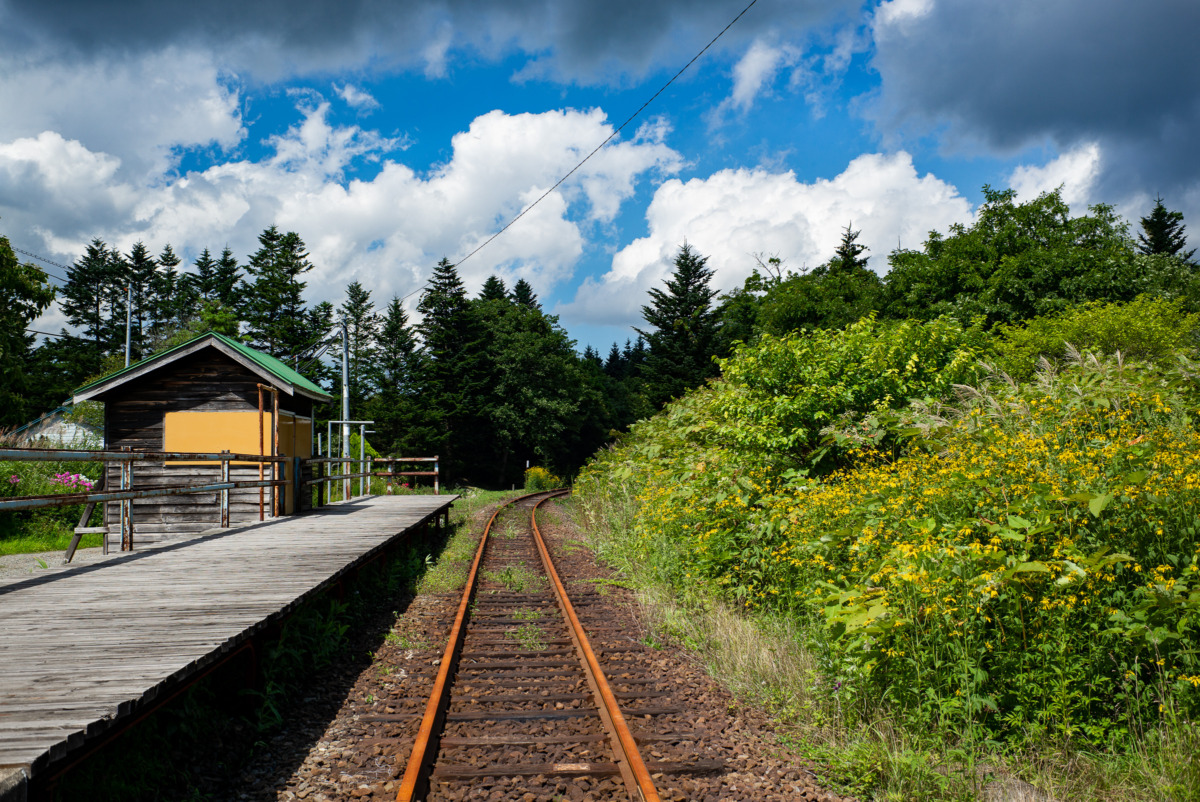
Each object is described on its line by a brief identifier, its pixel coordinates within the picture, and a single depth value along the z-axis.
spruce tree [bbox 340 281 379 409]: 50.97
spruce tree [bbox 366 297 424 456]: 37.59
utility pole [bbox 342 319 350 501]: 18.57
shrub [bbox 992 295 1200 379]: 21.89
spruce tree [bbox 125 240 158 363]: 56.84
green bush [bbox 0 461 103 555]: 14.41
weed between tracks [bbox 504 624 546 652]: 6.28
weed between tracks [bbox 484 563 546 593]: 9.03
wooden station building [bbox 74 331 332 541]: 12.58
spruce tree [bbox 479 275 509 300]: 58.50
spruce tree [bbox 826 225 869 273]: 47.70
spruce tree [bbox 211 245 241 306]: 52.40
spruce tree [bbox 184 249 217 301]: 55.31
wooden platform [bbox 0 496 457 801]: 2.85
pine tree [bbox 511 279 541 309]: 68.25
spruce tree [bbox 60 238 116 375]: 53.09
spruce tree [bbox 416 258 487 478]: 39.56
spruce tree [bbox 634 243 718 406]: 37.12
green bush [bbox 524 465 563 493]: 37.72
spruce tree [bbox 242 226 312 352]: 44.03
